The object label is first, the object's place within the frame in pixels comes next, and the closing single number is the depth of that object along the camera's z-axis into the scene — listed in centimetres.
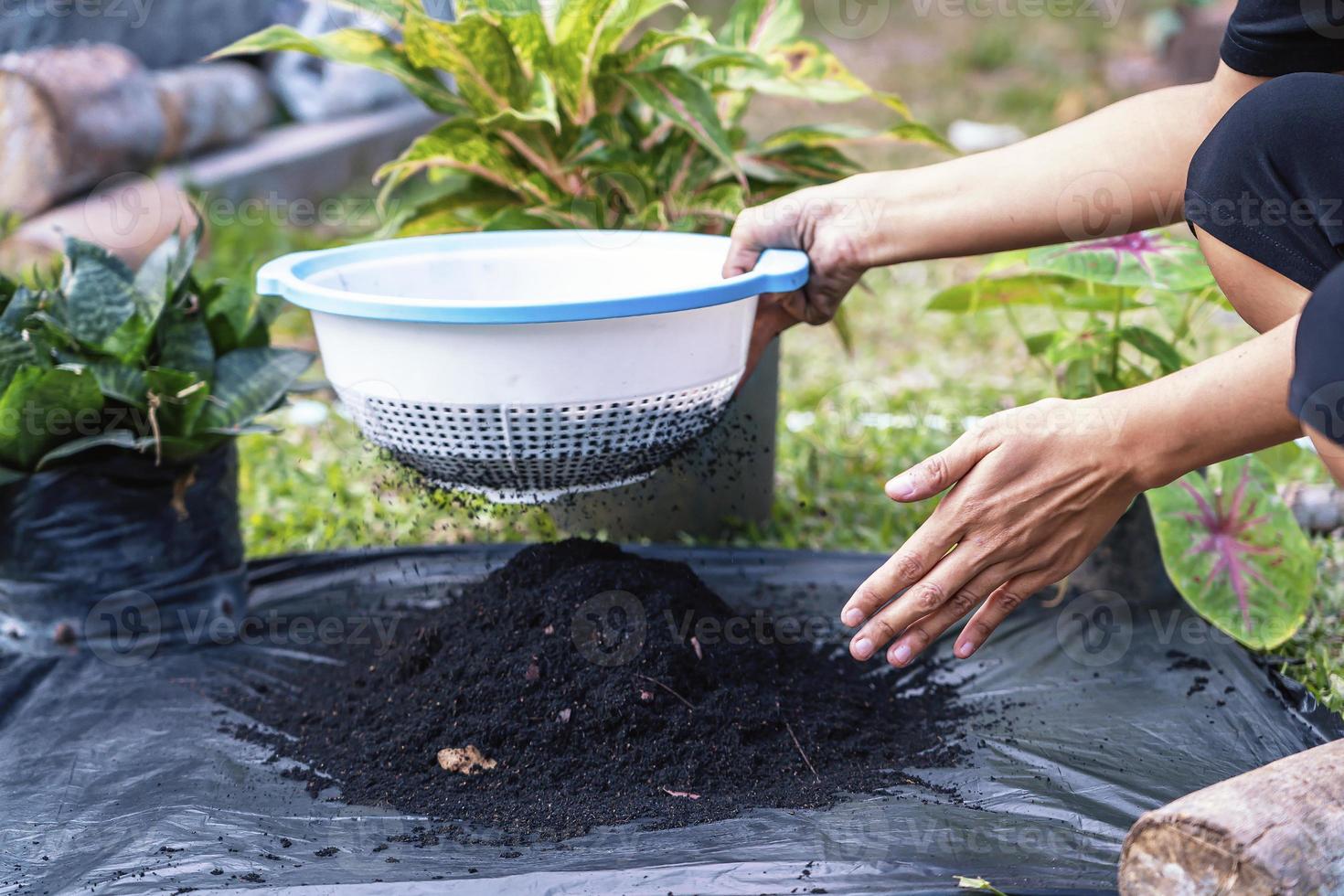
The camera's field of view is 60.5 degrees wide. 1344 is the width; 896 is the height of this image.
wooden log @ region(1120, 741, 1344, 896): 95
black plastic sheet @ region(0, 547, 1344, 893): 116
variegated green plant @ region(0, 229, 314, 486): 162
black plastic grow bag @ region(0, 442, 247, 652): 169
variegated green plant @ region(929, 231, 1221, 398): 164
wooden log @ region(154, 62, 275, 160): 402
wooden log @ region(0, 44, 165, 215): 336
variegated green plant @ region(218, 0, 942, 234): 185
